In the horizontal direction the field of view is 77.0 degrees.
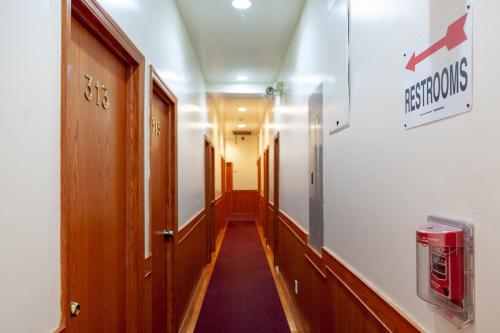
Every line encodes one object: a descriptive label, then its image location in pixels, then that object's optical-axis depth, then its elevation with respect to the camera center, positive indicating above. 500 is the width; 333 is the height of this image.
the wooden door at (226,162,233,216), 10.99 -0.57
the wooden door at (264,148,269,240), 6.52 -0.36
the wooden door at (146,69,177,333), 2.26 -0.27
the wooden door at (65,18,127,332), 1.22 -0.07
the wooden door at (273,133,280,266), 4.83 -0.40
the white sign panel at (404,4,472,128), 0.80 +0.28
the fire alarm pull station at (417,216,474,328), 0.79 -0.26
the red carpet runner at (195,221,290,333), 3.12 -1.55
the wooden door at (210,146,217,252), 5.87 -0.62
